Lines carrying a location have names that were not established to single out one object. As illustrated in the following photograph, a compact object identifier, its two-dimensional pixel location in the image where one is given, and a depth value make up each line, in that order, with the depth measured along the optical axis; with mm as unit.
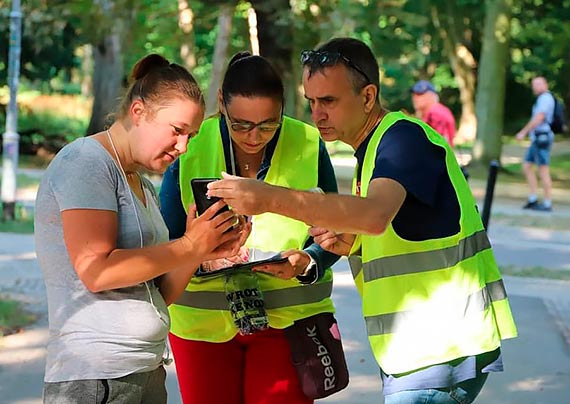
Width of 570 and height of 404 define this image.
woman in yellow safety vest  3480
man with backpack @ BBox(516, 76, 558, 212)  15727
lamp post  12367
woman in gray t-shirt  2611
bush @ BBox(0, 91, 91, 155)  25125
